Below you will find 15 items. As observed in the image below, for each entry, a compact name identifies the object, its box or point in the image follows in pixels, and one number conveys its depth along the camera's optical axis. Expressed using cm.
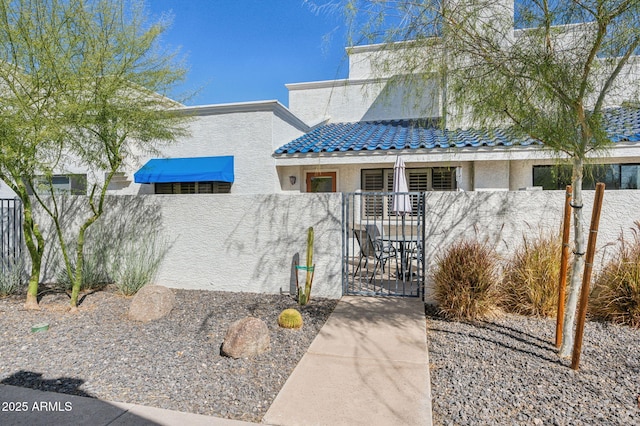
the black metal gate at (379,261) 805
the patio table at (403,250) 831
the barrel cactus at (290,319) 626
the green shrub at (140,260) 847
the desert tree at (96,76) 631
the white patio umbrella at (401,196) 874
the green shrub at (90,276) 876
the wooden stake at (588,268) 433
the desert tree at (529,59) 456
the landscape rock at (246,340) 515
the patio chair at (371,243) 894
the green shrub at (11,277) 849
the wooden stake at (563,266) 505
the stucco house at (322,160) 1092
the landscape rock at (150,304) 672
